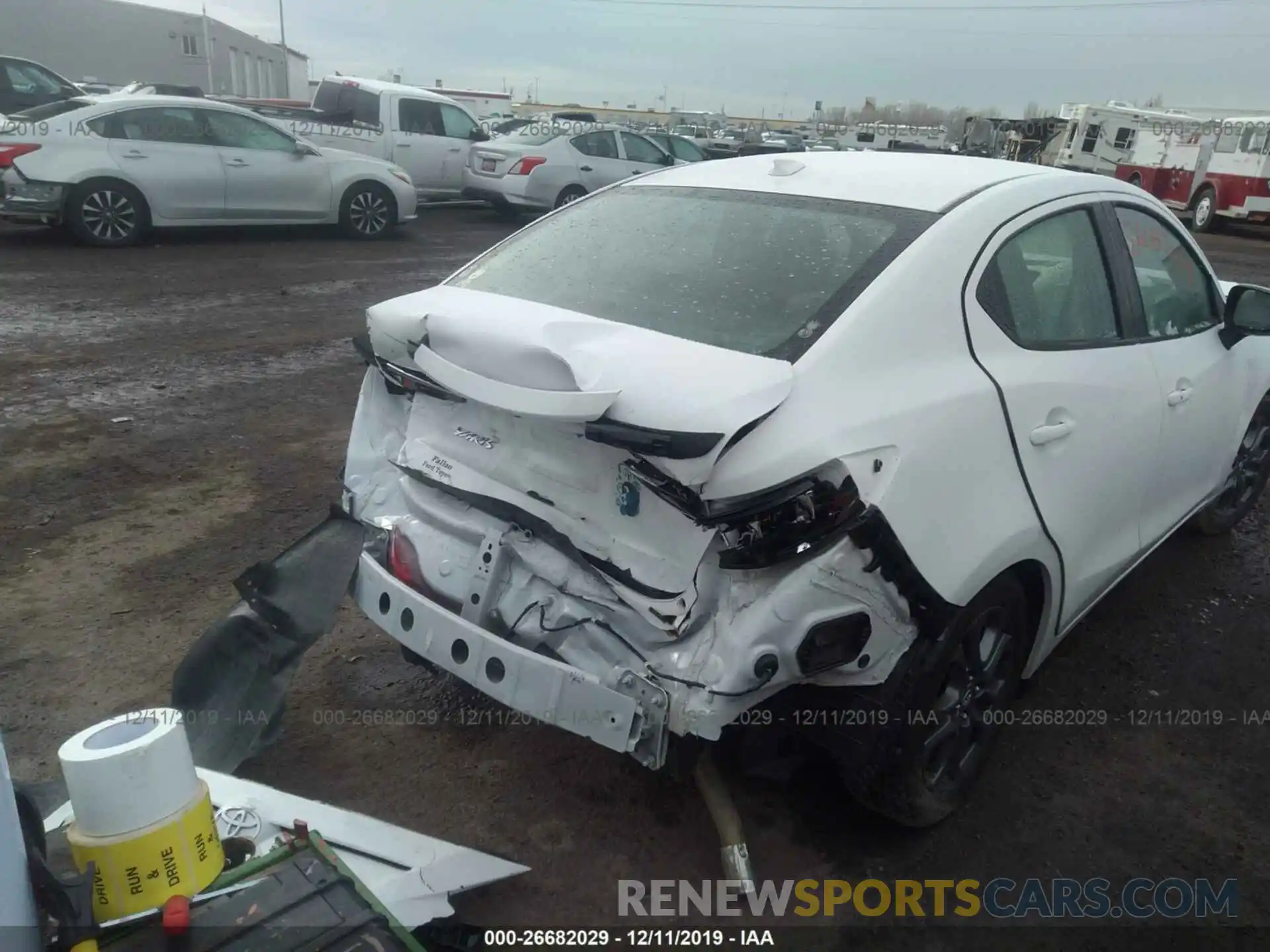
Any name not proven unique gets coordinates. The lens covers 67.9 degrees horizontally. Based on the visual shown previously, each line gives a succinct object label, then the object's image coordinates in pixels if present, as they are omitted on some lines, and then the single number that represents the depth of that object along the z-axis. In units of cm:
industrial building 3719
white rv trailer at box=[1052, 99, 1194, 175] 2198
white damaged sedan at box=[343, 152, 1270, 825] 205
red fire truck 1811
